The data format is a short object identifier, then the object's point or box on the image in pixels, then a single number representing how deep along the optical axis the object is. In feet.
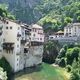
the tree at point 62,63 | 156.87
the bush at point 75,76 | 110.43
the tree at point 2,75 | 95.69
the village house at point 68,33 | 180.27
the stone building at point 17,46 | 131.10
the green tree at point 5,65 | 122.80
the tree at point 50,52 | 173.38
